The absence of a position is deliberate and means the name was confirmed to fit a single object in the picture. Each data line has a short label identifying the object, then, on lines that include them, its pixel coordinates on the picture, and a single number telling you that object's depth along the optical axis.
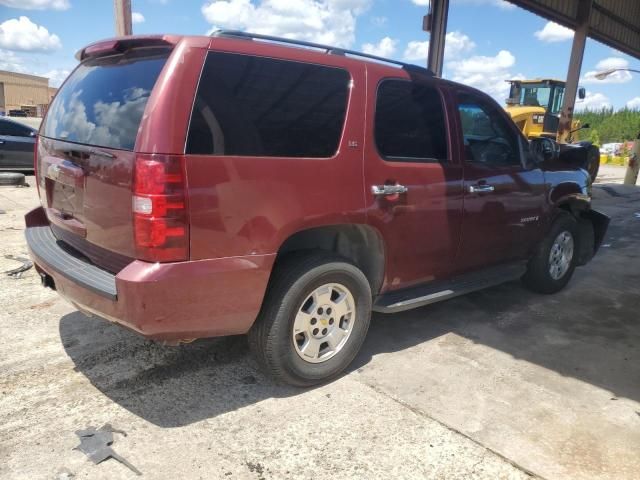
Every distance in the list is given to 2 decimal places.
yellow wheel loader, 13.70
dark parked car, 11.52
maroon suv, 2.40
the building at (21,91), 72.38
